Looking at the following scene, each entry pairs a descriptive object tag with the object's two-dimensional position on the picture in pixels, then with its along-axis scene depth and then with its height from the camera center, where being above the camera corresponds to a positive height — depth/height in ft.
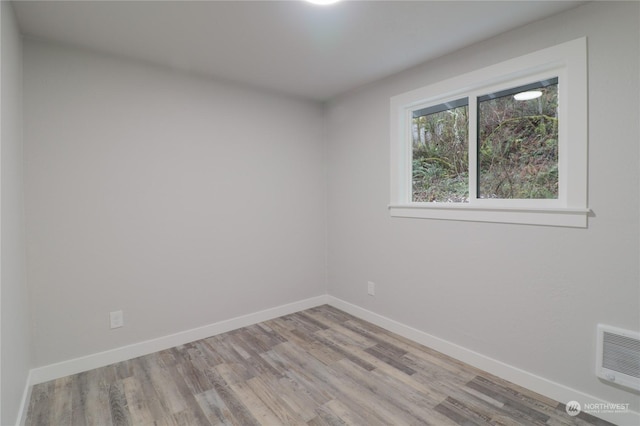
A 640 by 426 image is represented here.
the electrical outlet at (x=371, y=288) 10.50 -2.92
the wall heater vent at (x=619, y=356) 5.56 -2.92
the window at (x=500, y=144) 6.27 +1.36
